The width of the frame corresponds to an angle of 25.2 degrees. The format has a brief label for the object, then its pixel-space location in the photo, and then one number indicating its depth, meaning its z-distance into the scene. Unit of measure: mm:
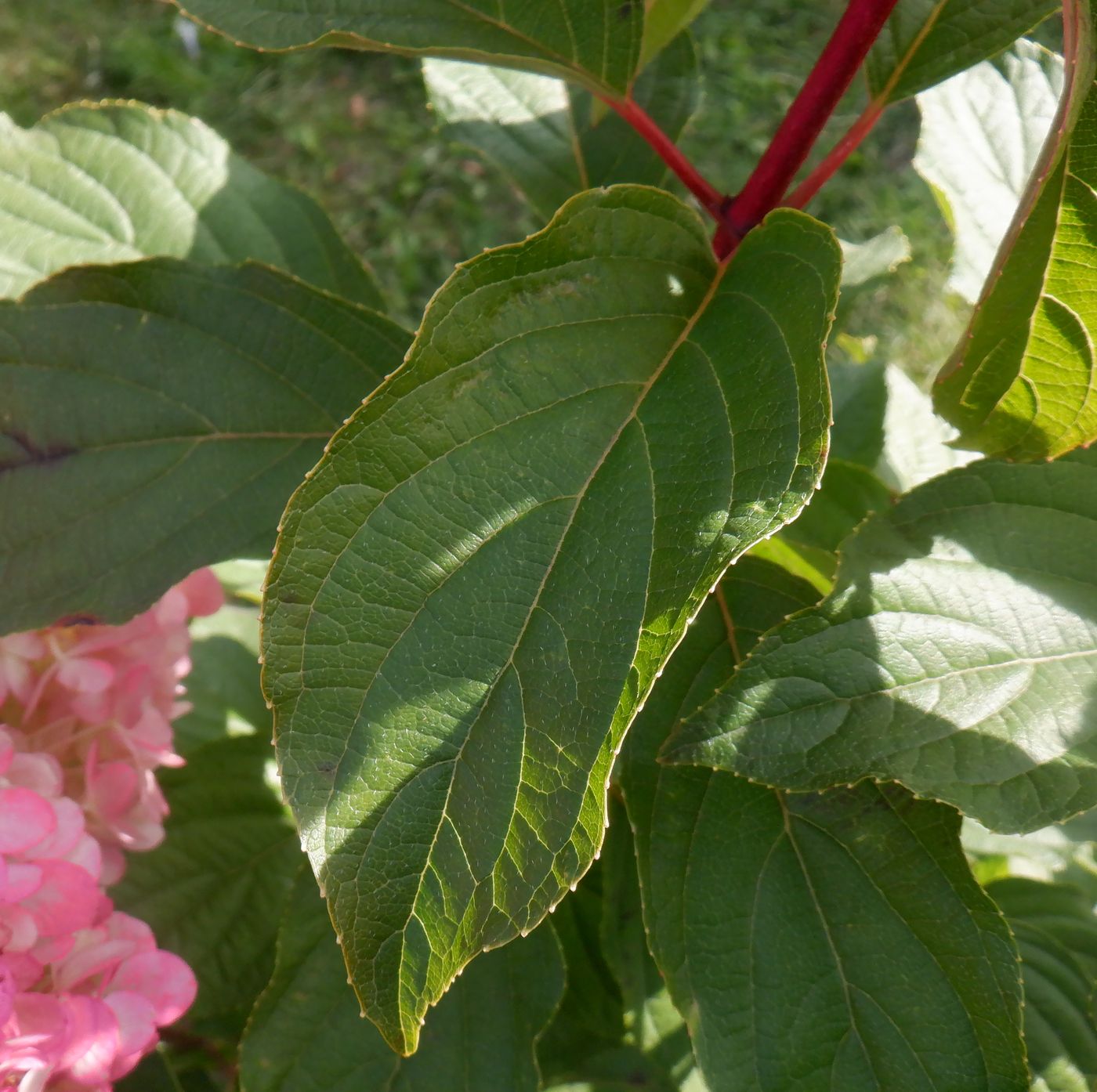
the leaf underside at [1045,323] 344
